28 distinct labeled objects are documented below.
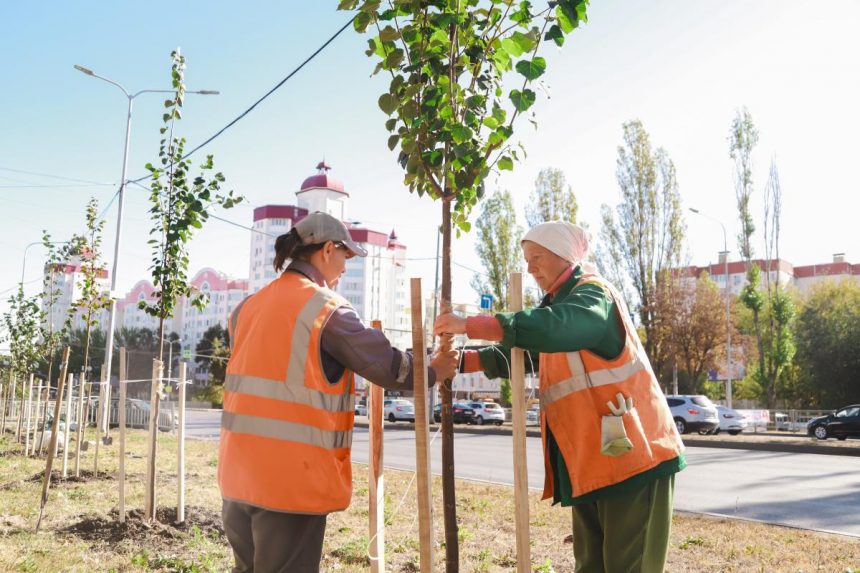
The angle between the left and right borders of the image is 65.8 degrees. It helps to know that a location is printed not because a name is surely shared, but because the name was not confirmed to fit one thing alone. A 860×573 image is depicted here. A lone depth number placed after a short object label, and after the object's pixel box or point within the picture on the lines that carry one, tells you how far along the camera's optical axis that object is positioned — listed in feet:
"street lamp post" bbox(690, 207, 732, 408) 99.84
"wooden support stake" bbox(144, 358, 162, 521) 21.24
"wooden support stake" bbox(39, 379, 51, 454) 38.88
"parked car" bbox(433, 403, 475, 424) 105.70
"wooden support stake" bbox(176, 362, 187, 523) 21.49
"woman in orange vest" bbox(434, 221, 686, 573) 8.41
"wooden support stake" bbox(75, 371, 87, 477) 31.65
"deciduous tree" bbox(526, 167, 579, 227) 109.70
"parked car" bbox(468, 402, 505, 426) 104.68
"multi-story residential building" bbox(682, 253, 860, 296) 248.52
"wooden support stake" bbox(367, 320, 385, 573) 10.07
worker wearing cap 7.77
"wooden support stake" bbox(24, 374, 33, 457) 43.62
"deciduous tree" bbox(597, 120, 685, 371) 99.71
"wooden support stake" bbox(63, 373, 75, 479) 32.33
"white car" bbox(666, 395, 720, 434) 78.48
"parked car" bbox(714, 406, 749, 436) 85.66
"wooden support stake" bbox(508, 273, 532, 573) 9.34
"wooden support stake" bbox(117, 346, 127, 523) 20.92
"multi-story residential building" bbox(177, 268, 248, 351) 348.38
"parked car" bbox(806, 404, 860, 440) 77.30
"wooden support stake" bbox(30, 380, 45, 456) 43.42
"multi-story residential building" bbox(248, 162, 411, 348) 284.00
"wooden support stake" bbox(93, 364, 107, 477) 33.65
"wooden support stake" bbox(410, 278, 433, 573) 8.73
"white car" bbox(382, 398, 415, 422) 114.73
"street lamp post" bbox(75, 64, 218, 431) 63.21
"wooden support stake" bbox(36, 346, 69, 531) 20.89
